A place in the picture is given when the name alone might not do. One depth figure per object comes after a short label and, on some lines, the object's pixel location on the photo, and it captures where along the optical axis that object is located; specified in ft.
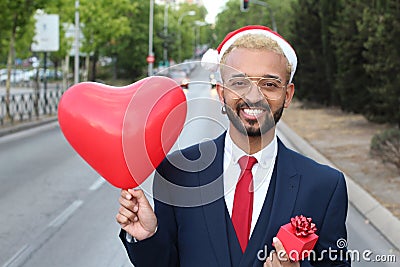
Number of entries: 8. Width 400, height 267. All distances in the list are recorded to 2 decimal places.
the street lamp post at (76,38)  106.42
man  7.37
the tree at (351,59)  67.00
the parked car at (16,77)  197.13
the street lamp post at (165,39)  264.85
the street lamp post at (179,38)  339.69
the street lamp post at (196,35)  395.12
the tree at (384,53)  49.81
